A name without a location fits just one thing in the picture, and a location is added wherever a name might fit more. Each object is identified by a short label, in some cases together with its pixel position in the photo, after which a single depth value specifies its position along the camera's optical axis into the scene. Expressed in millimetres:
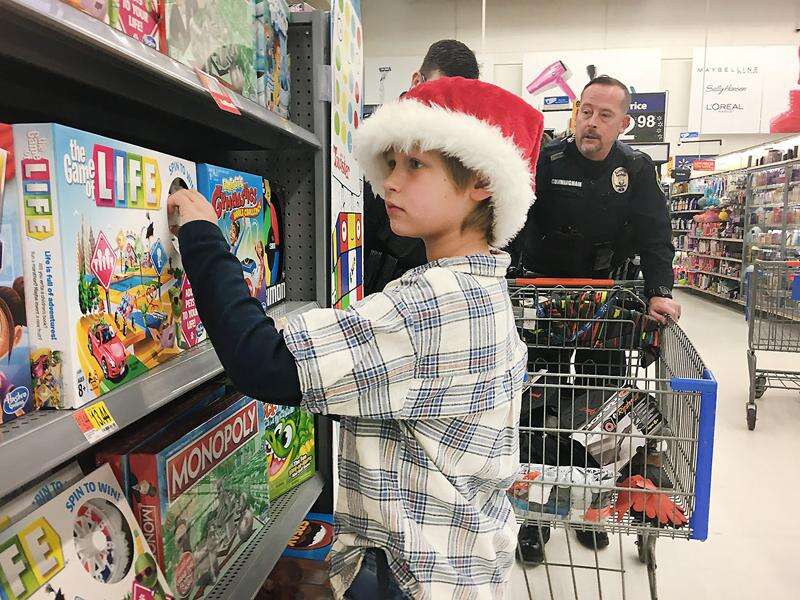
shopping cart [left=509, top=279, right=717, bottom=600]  1540
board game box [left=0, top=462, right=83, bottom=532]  773
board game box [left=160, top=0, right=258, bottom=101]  1027
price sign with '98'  9641
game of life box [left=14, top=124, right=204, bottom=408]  739
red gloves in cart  1559
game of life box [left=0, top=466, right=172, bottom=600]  749
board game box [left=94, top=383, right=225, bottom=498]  1010
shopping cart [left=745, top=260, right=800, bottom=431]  4215
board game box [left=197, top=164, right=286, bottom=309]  1216
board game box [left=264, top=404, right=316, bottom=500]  1618
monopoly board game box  1032
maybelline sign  9914
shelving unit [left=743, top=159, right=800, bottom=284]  7148
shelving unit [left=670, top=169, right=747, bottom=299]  9586
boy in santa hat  910
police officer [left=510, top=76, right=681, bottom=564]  2459
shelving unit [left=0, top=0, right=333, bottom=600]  725
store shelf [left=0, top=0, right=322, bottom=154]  757
